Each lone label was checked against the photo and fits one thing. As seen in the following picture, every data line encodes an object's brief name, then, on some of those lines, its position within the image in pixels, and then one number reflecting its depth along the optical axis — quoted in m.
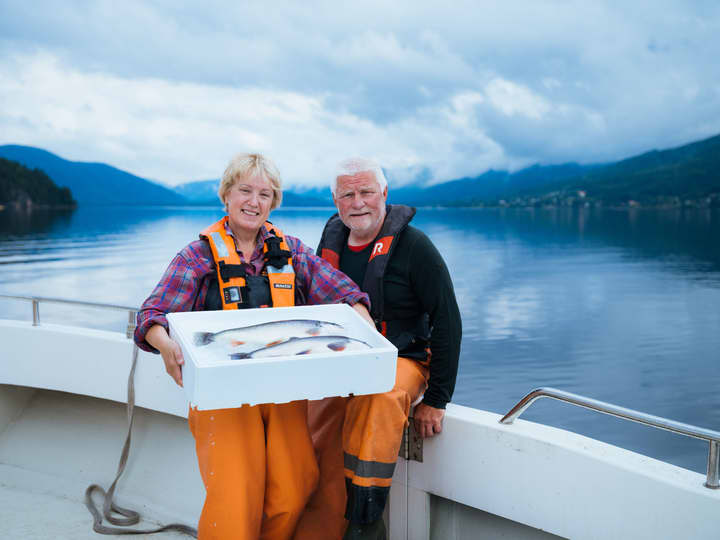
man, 1.80
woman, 1.71
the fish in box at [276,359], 1.42
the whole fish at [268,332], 1.62
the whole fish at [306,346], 1.52
